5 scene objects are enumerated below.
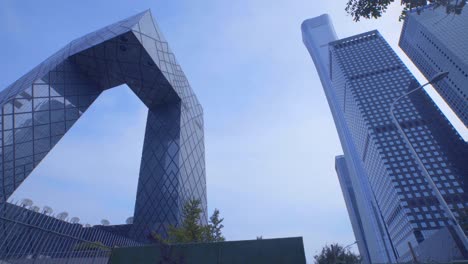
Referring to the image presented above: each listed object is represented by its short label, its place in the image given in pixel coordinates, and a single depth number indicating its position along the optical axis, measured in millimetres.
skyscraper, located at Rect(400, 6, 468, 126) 108000
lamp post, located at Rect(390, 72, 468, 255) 11570
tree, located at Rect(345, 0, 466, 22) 10219
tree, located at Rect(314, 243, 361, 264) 29016
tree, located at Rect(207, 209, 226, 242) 22750
